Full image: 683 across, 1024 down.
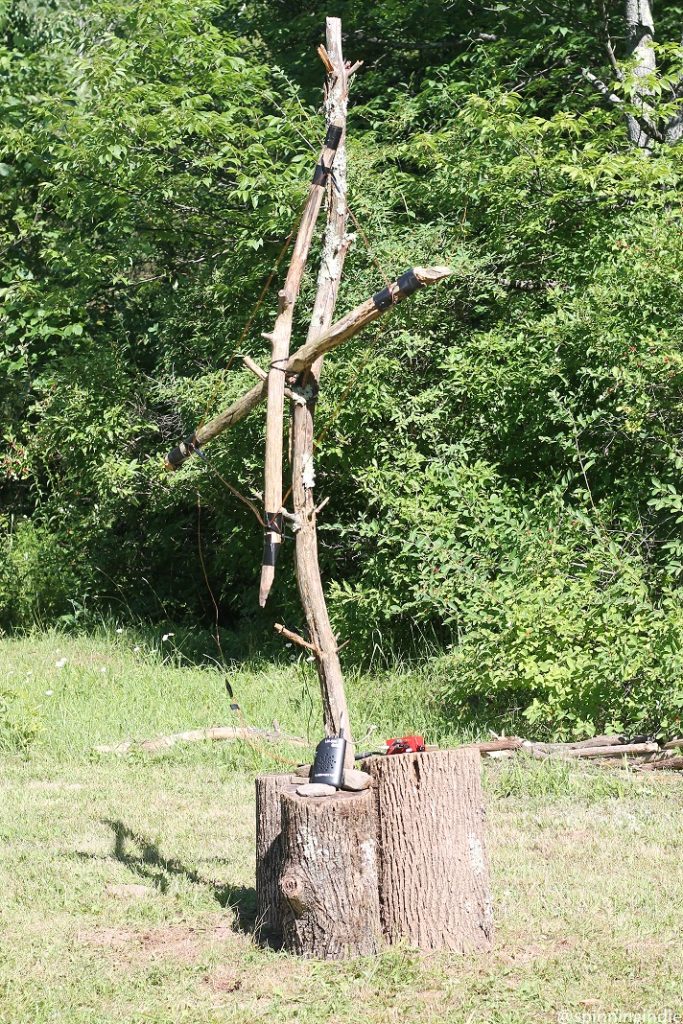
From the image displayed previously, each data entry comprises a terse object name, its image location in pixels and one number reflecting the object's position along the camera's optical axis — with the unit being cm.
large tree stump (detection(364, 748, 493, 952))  809
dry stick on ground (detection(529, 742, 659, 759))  1295
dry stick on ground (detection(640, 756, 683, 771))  1268
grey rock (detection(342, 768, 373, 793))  827
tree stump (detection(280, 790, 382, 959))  801
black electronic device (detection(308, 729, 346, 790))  833
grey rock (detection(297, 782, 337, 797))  827
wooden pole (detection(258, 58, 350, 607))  875
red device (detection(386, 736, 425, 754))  852
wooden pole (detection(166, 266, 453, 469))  814
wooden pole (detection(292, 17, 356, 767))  877
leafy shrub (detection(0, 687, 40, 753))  1505
